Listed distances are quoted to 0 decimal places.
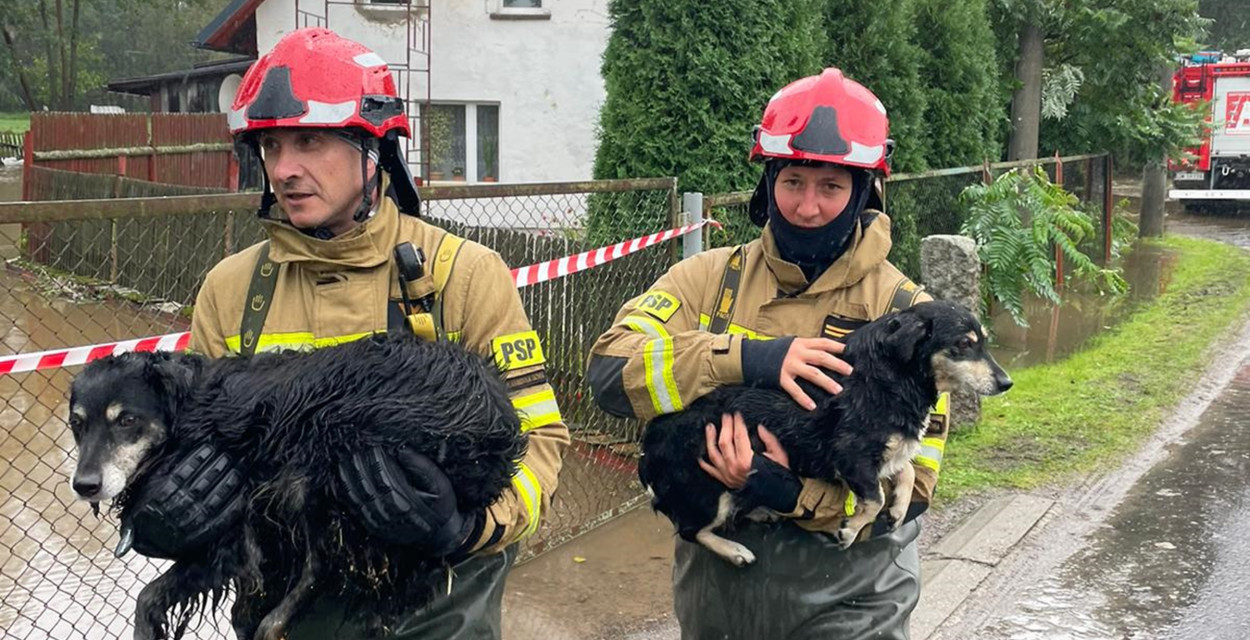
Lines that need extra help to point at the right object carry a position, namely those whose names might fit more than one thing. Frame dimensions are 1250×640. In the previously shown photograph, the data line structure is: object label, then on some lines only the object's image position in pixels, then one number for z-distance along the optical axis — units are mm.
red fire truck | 23969
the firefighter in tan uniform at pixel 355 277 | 2246
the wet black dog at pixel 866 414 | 2631
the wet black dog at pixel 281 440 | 1929
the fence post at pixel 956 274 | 7715
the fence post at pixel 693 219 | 6266
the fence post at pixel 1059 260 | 13492
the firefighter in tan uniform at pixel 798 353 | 2646
